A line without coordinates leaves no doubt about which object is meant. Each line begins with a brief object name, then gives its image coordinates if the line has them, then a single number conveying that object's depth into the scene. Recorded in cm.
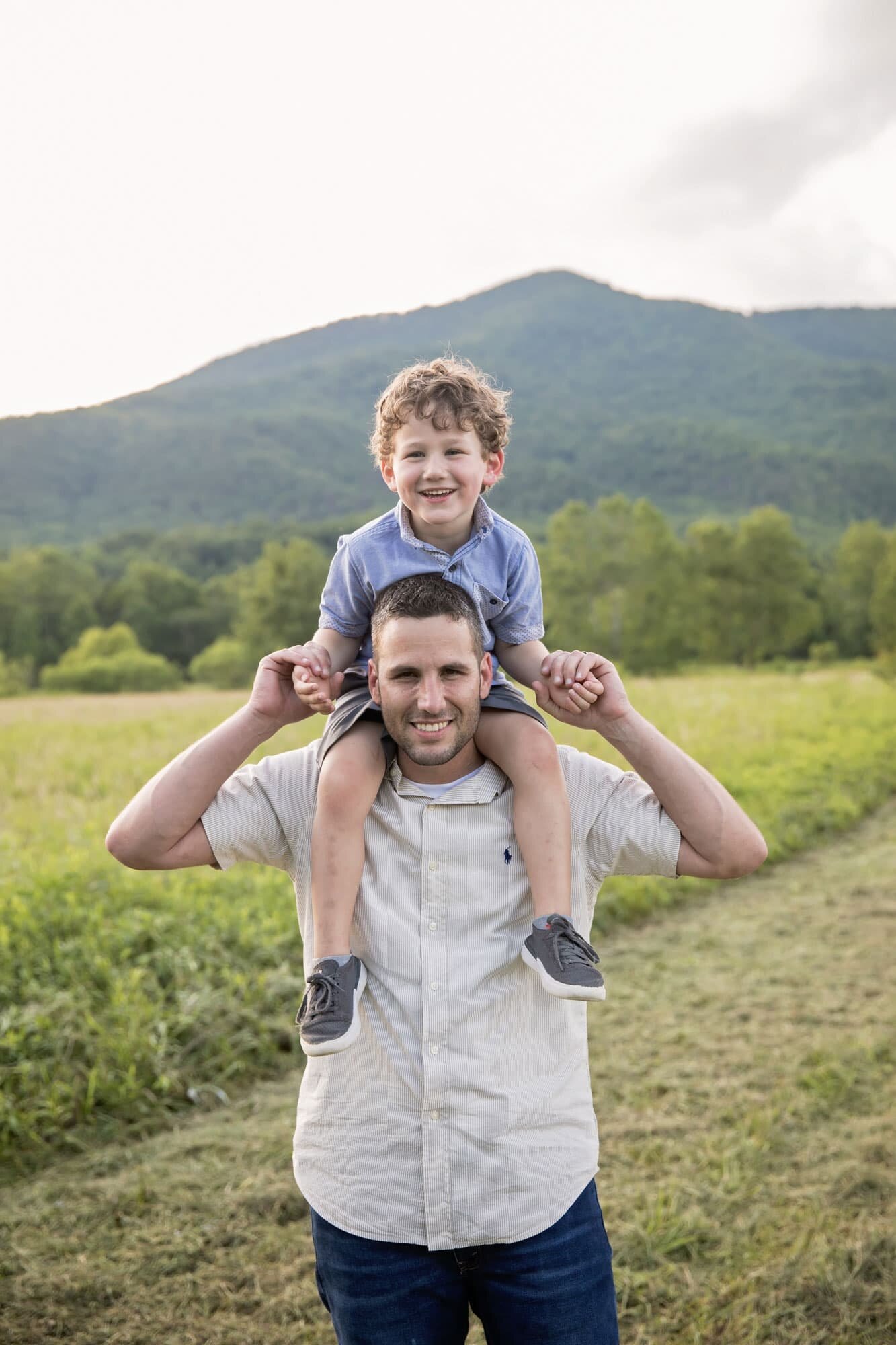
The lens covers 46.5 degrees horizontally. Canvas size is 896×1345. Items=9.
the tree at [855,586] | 4345
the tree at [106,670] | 3728
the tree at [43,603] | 4450
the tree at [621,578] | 4038
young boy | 199
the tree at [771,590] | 4091
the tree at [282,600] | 4022
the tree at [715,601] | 4131
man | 189
